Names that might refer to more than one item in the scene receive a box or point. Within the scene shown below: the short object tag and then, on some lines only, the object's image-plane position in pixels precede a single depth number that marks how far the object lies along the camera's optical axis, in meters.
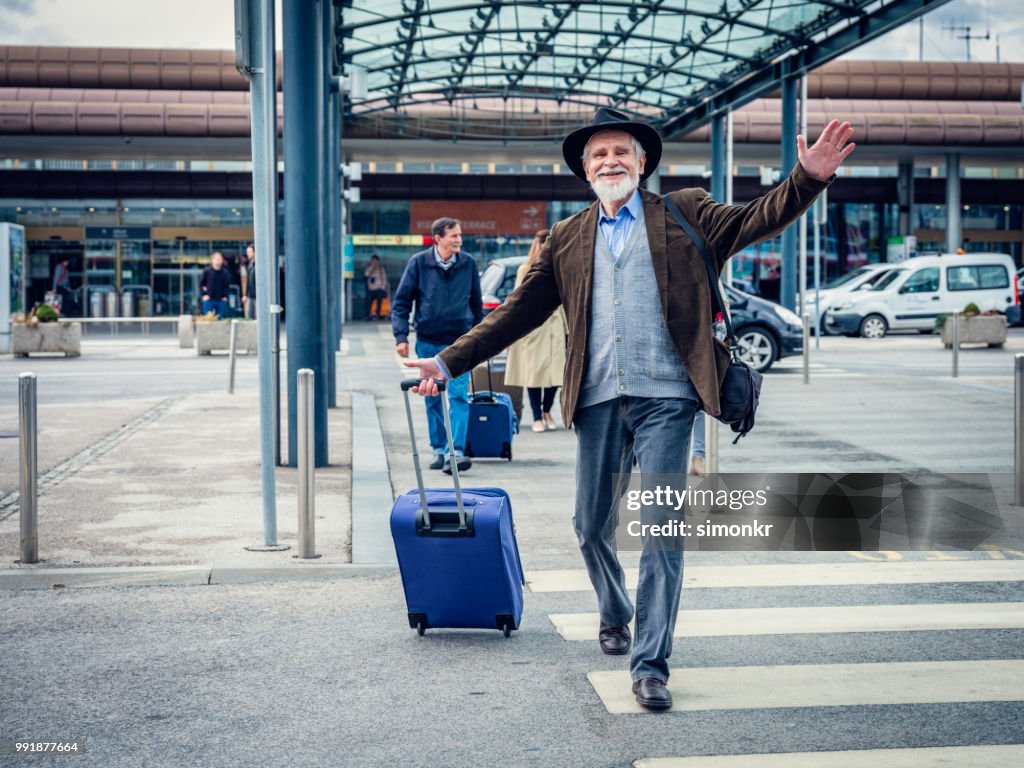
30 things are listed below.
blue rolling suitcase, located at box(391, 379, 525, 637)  5.04
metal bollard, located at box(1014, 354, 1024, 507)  7.94
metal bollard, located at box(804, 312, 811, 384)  16.55
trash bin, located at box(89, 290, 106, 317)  41.72
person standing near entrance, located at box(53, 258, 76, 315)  41.72
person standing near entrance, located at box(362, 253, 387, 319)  40.53
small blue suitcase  10.50
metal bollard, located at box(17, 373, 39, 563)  6.50
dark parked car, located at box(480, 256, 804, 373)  19.44
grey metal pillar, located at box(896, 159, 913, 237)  42.72
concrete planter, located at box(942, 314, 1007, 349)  25.20
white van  30.14
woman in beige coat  11.00
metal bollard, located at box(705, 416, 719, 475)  8.88
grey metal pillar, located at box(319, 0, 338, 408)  17.28
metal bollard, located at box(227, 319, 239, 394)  16.27
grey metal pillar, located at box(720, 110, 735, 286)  28.43
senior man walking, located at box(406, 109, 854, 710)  4.39
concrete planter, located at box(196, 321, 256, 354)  24.34
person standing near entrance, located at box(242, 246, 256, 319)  26.55
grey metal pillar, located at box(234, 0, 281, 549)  6.97
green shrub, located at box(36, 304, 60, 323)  24.22
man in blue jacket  9.87
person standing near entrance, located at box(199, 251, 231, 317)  25.36
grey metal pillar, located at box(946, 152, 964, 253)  40.72
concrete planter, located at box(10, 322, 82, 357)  24.09
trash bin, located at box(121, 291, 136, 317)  41.94
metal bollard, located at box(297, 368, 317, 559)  6.58
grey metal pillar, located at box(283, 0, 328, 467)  10.11
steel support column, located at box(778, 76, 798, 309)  25.92
